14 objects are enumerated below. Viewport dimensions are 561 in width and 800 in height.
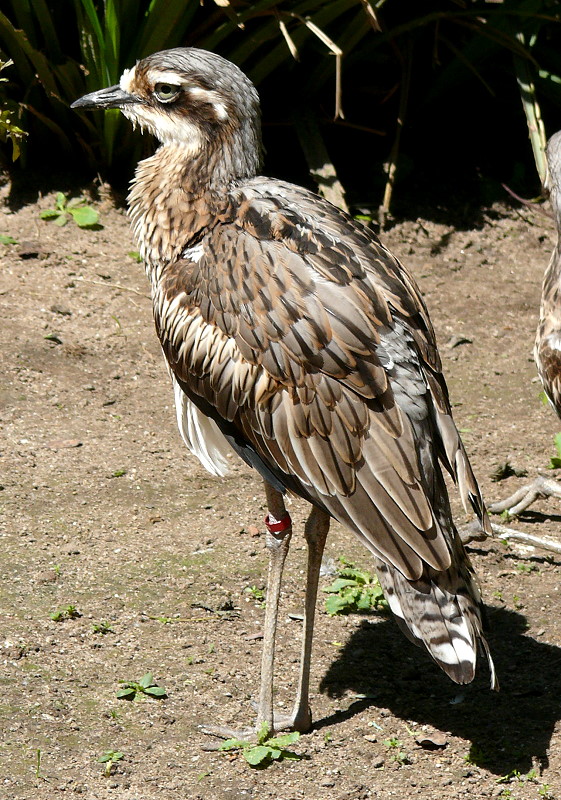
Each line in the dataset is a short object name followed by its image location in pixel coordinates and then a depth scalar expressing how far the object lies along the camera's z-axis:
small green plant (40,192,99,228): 13.39
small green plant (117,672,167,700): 7.54
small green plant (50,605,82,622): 8.19
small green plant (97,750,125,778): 6.92
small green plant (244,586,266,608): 8.70
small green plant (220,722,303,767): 7.09
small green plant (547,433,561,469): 10.55
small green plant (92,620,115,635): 8.14
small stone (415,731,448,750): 7.32
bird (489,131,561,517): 8.98
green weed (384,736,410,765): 7.17
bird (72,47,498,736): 6.84
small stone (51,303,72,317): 12.28
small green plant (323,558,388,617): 8.69
